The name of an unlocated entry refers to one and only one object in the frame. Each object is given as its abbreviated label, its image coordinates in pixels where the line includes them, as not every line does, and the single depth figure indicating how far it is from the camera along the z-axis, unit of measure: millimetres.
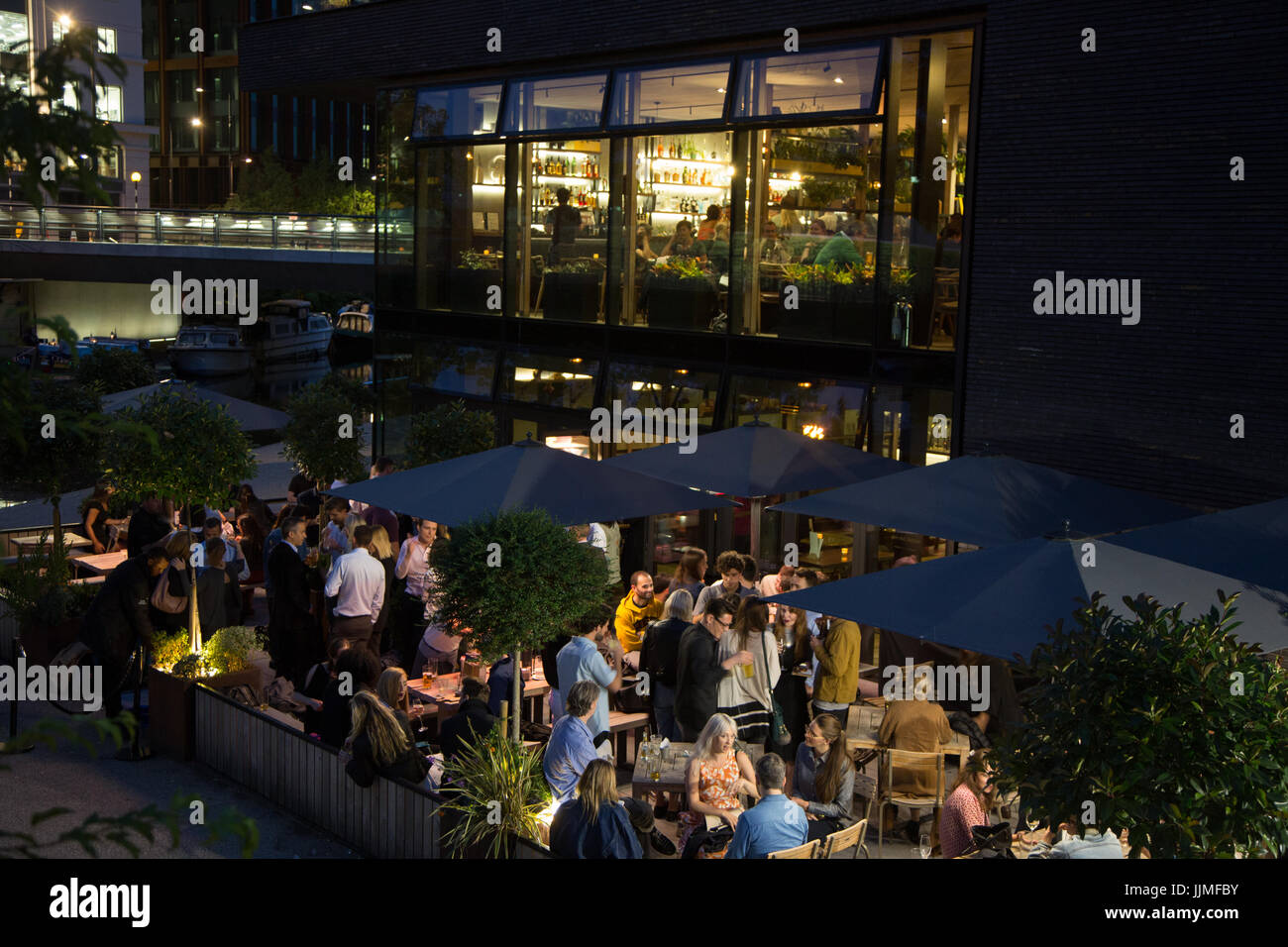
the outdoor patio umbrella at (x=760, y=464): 13508
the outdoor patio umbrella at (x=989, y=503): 11281
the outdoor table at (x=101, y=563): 15820
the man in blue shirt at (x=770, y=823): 7406
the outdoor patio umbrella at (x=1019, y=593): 8078
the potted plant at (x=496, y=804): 8117
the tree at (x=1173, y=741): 5539
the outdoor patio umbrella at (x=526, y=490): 12094
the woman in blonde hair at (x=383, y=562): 12781
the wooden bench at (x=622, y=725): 10750
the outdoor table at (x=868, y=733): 9656
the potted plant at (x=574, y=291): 19547
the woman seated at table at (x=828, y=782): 8734
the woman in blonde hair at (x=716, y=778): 8523
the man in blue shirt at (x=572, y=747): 8492
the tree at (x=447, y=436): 16719
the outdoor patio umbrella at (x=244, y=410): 16656
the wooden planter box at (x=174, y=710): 11234
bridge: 42188
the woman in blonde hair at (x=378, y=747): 8930
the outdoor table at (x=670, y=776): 9180
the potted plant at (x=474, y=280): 21203
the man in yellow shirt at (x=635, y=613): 12570
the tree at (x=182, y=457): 13078
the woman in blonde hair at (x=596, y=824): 7387
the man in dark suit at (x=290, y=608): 12711
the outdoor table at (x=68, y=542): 17330
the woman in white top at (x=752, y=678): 10188
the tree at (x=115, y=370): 23703
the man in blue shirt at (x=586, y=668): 9438
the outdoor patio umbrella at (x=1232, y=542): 9094
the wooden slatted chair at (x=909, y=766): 9414
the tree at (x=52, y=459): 14203
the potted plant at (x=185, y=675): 11258
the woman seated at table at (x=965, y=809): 8102
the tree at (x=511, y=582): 8953
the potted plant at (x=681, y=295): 17938
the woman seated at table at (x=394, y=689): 9430
